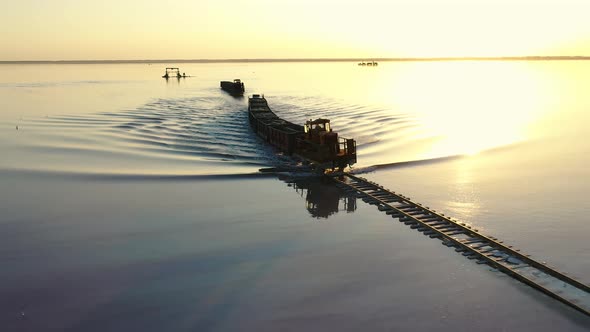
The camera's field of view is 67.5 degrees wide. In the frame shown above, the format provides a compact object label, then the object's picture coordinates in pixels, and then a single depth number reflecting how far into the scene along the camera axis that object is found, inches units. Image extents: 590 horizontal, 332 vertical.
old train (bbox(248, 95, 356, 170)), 1177.4
